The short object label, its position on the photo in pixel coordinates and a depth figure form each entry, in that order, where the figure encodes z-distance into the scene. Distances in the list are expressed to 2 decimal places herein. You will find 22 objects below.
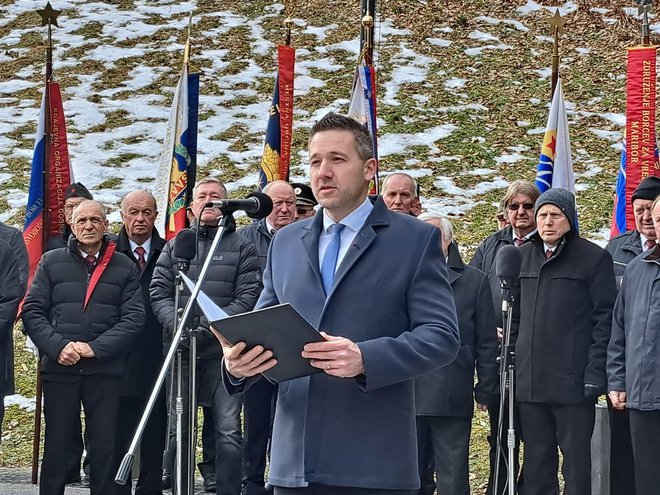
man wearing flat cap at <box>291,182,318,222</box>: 14.13
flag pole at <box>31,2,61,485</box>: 14.21
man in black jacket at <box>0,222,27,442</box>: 12.12
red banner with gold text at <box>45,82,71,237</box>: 15.59
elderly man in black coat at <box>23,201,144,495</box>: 11.93
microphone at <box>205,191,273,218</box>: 7.43
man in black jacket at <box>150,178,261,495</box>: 12.06
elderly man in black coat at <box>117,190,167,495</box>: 12.89
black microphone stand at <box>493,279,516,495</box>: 10.94
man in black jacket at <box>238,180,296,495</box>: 12.58
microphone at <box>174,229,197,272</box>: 10.09
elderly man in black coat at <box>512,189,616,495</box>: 11.35
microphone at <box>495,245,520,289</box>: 10.91
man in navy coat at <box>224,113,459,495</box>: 5.83
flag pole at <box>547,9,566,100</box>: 16.20
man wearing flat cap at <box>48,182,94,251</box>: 14.49
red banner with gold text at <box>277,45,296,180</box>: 16.84
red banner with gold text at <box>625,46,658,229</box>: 14.83
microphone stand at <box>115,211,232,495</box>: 6.39
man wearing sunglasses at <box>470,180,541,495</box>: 12.40
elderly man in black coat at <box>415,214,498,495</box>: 11.78
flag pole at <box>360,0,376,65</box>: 16.62
